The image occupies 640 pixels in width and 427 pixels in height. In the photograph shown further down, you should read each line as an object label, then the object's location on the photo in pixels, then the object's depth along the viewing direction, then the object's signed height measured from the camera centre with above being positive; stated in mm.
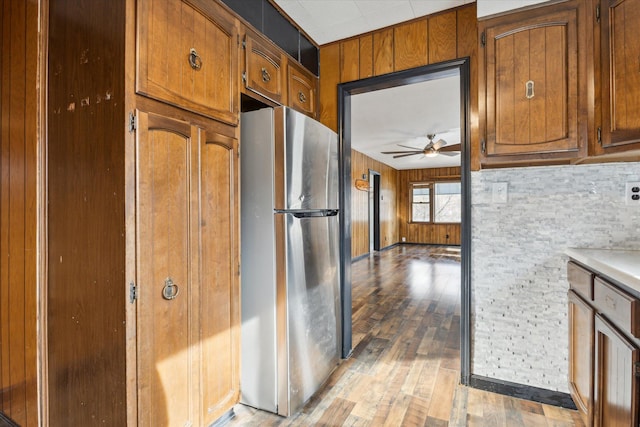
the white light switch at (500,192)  1942 +120
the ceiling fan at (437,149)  5142 +1086
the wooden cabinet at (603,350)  1007 -539
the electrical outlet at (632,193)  1688 +97
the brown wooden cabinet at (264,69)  1779 +866
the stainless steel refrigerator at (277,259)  1711 -260
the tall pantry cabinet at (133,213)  1161 +1
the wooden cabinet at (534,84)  1579 +662
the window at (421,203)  9836 +281
